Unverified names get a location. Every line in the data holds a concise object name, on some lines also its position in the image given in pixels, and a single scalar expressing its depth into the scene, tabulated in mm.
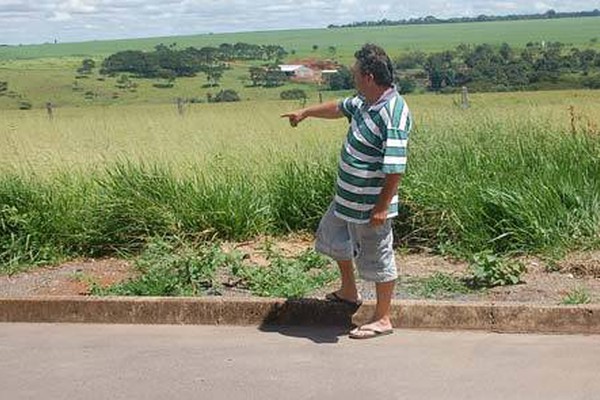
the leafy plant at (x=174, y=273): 6352
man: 4974
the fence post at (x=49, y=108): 29900
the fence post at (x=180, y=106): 27516
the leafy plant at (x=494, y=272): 6258
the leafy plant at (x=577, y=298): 5604
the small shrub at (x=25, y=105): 33350
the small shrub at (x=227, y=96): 36406
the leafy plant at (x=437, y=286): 6160
